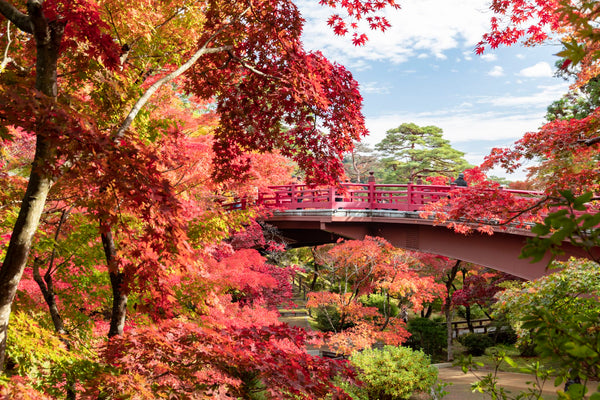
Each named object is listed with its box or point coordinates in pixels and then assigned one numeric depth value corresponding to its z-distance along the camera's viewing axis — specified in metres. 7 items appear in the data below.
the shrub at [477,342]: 17.73
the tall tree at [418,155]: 29.92
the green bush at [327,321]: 18.48
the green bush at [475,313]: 23.14
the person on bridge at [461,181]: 12.47
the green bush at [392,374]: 9.58
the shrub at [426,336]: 18.02
